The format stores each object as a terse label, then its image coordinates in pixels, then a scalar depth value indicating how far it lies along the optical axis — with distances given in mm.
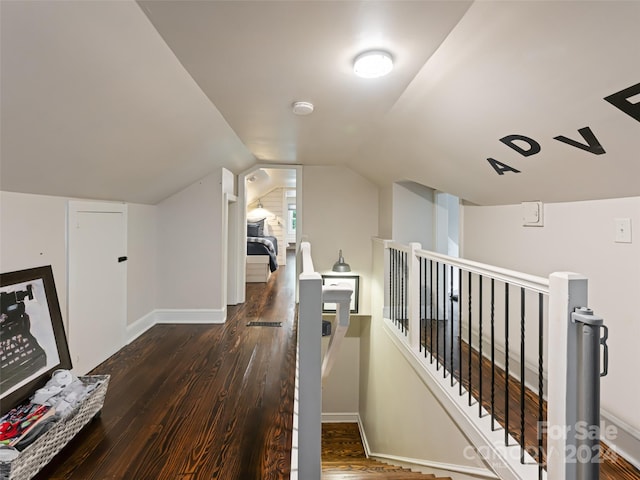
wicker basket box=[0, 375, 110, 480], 1387
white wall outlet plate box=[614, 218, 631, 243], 1769
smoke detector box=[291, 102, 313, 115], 2286
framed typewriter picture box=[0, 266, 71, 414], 1812
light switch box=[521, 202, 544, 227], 2373
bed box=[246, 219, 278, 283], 6488
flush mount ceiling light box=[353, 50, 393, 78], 1604
